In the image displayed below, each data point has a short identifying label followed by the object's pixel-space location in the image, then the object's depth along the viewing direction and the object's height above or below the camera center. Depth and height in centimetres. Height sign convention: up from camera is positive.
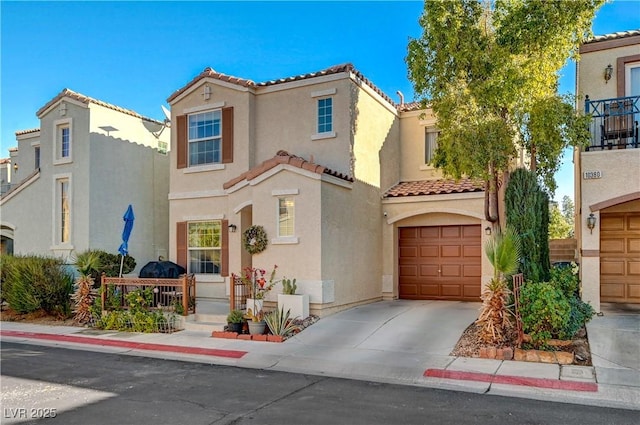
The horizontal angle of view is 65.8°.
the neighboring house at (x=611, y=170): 1170 +150
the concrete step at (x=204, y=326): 1291 -251
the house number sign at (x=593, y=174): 1180 +140
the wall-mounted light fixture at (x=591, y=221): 1170 +28
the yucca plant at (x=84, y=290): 1469 -181
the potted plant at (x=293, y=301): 1256 -178
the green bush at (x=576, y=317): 962 -175
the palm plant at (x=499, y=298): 1000 -134
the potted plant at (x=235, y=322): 1226 -226
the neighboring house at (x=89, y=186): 1808 +171
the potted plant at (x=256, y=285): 1245 -141
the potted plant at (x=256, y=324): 1195 -225
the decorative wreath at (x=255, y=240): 1333 -24
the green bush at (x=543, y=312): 937 -152
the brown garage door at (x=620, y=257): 1391 -69
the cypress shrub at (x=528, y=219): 1105 +31
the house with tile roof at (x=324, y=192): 1333 +117
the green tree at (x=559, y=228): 2887 +27
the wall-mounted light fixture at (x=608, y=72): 1273 +414
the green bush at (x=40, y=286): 1553 -180
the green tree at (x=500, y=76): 1126 +372
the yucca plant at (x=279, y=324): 1175 -224
